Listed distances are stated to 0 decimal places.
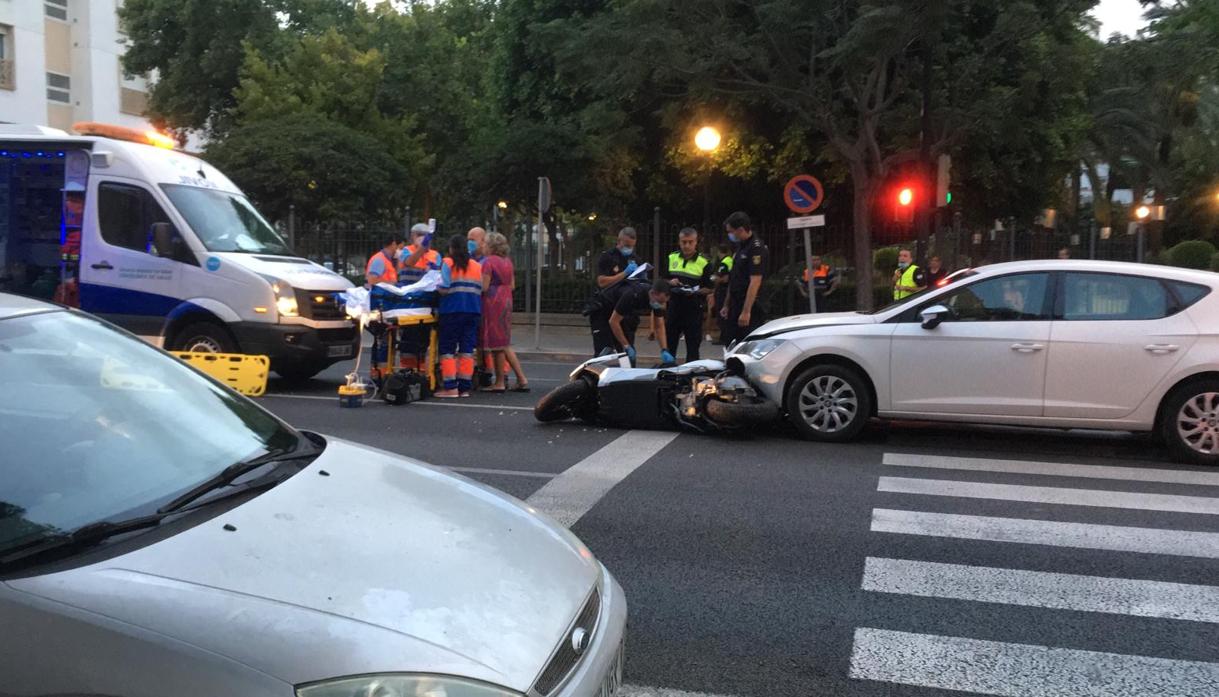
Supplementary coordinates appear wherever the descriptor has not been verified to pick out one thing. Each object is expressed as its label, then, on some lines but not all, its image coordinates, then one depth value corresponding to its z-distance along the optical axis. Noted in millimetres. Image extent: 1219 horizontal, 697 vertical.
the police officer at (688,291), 12094
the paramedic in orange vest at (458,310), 10836
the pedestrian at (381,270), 12000
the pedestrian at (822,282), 19852
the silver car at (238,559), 2125
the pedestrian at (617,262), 11445
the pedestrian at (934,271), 16125
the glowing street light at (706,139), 17672
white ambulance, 10805
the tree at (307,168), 22938
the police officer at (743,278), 11242
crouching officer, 10586
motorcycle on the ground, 8727
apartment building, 36906
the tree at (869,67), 16281
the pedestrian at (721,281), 14281
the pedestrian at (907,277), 16328
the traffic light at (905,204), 17625
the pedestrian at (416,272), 11109
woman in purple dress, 11609
